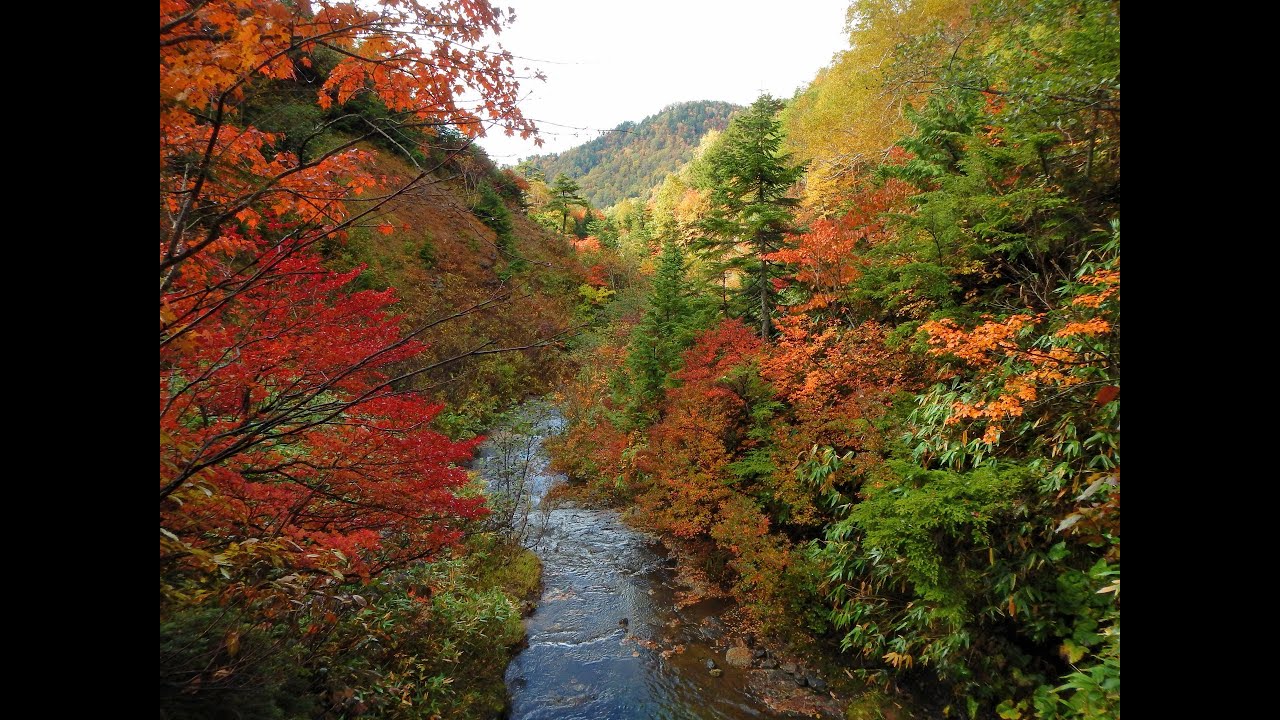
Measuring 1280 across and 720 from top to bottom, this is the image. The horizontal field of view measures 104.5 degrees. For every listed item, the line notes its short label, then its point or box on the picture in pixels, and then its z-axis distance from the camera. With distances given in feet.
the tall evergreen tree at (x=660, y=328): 41.78
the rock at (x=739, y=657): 23.24
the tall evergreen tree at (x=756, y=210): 33.27
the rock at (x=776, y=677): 21.95
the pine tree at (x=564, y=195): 111.24
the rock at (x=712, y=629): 25.48
